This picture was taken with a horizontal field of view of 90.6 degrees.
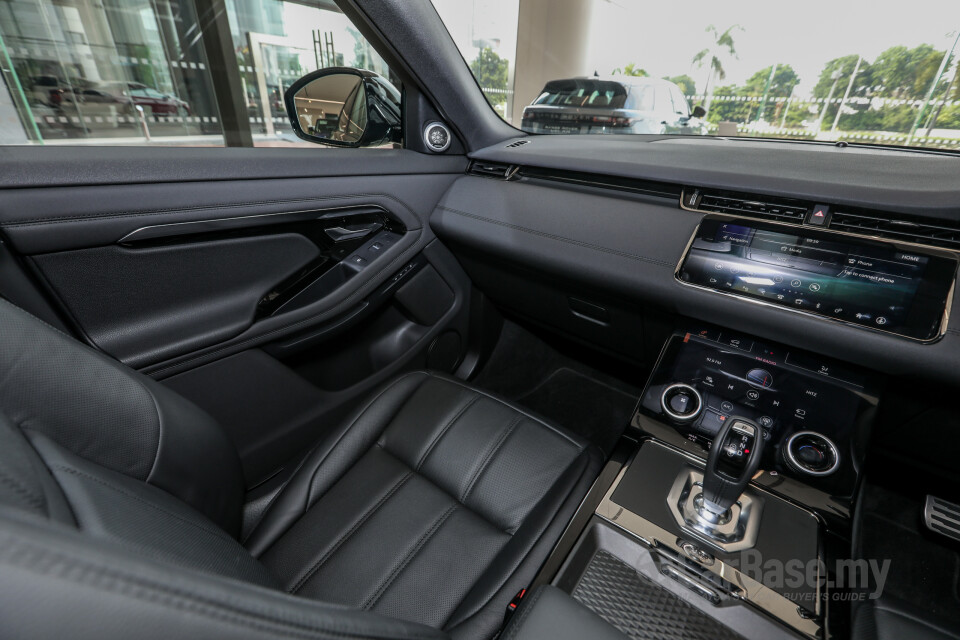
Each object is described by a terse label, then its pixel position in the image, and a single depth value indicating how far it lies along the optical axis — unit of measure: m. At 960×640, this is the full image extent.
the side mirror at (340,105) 1.37
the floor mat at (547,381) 1.72
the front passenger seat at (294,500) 0.26
